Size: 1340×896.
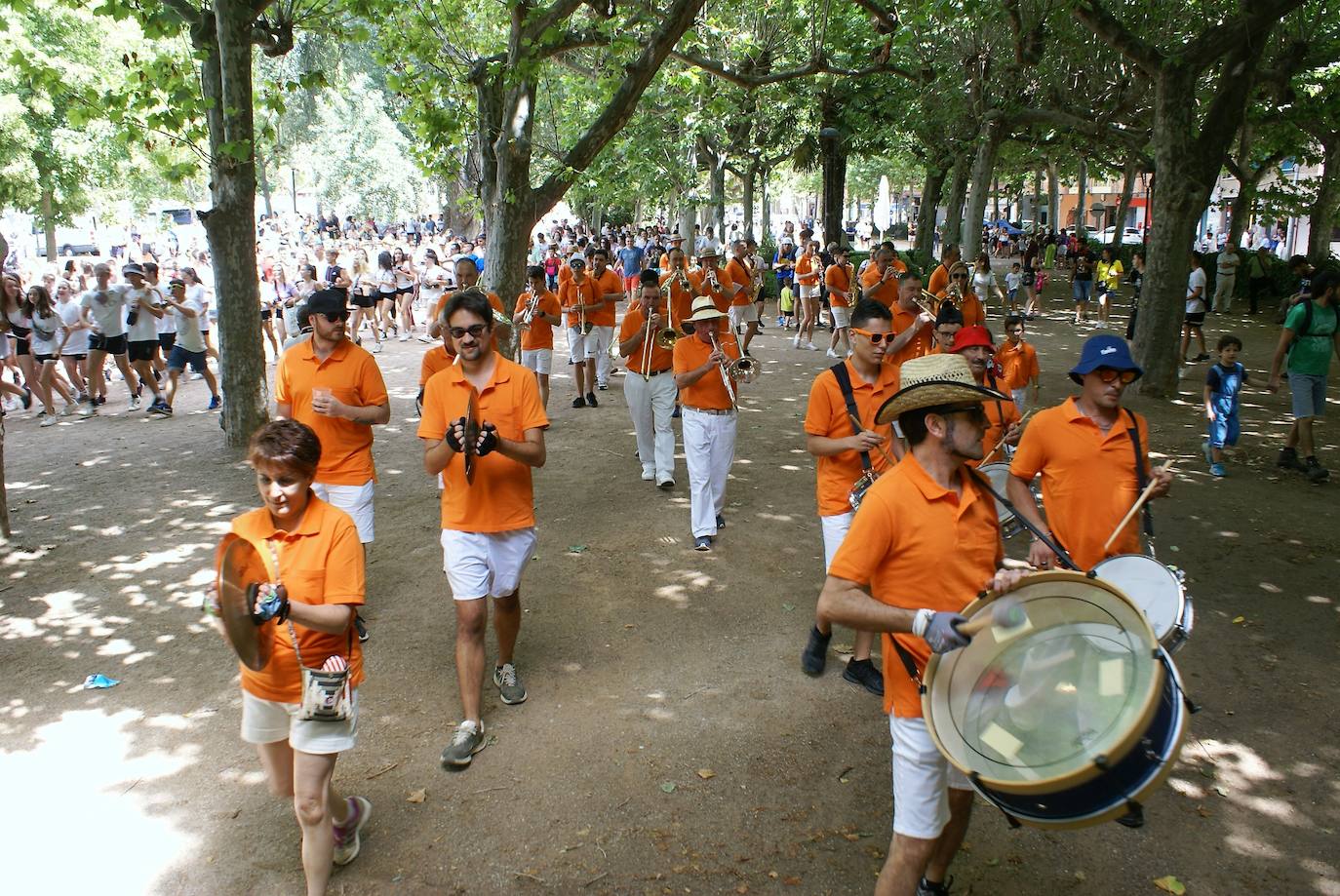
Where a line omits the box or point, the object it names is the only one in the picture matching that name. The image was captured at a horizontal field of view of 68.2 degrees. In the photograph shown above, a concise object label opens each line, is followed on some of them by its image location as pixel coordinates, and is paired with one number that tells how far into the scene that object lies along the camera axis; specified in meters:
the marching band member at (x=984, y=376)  6.17
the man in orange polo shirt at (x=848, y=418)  5.31
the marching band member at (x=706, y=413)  7.33
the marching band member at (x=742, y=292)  16.02
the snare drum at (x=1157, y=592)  3.66
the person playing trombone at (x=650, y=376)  9.09
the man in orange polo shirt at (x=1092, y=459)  4.50
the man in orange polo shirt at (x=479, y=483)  4.81
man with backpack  9.05
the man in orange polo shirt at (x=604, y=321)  13.37
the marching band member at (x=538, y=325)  11.81
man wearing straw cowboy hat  3.04
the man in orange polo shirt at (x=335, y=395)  5.82
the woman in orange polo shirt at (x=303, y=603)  3.43
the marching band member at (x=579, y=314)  12.94
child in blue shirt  9.46
